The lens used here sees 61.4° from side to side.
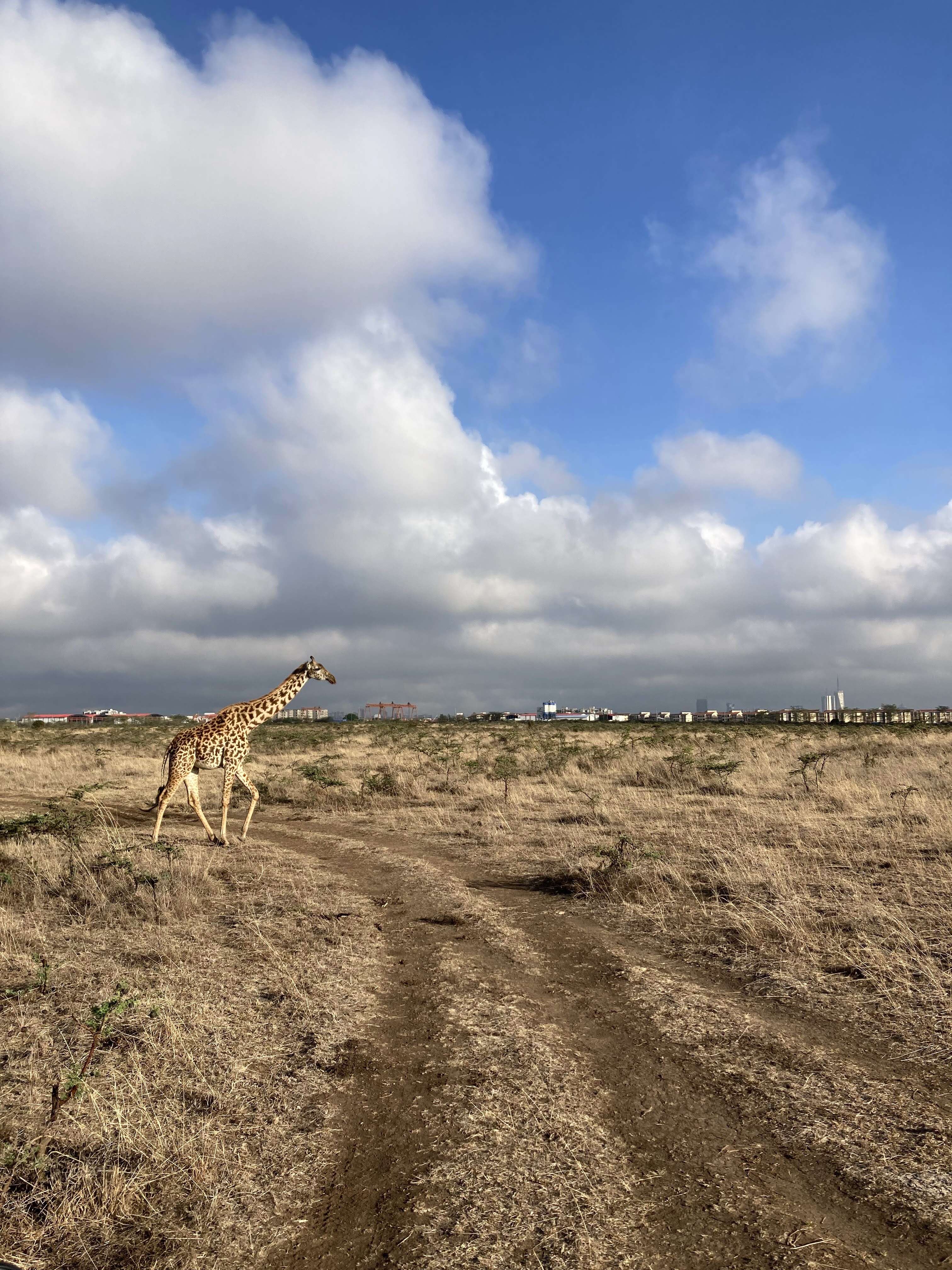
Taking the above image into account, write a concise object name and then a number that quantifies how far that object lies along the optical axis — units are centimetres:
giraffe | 1488
